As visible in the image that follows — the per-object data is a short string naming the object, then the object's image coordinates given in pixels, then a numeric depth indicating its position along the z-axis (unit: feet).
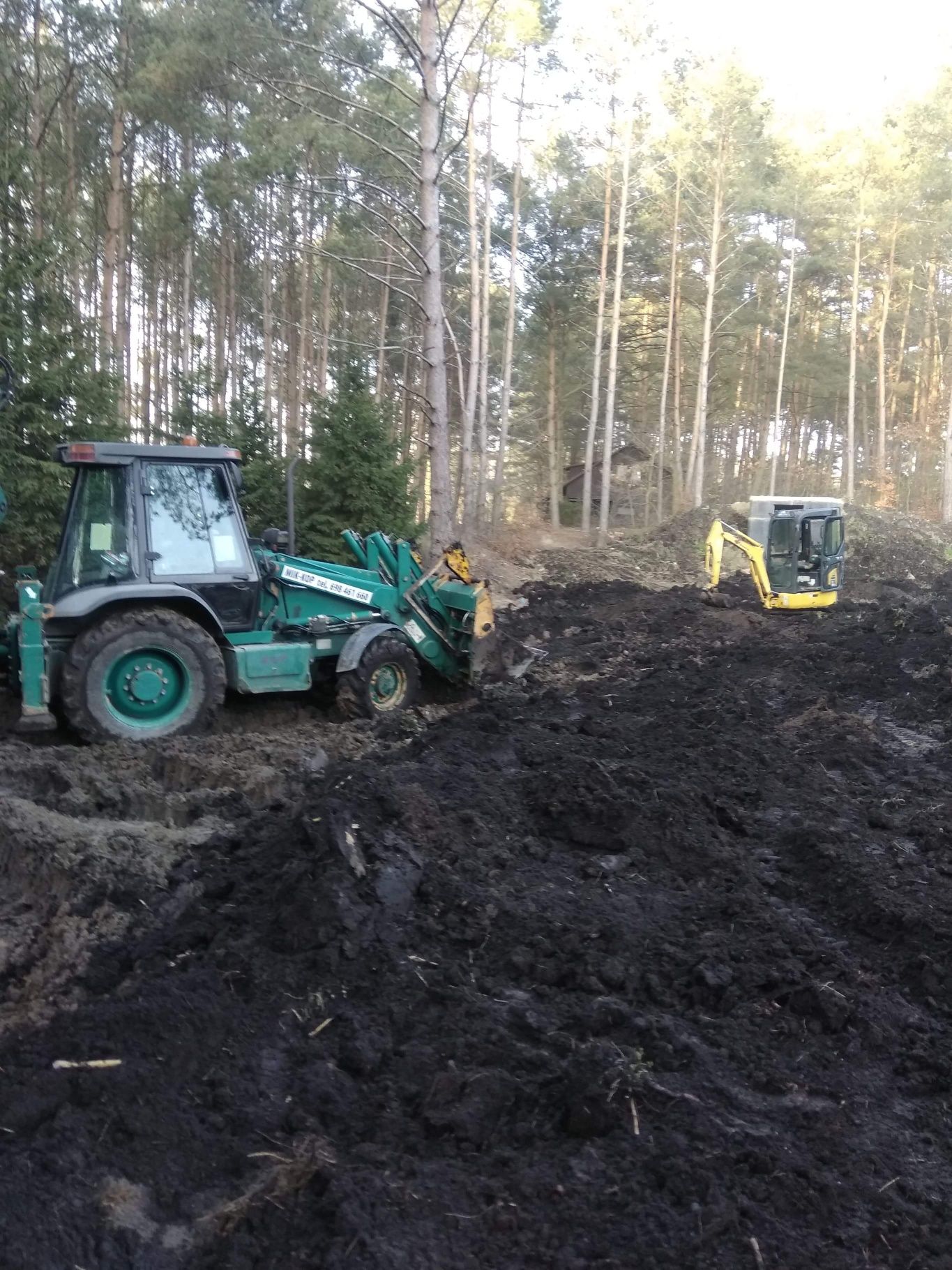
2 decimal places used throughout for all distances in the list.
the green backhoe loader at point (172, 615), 24.26
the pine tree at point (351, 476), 48.80
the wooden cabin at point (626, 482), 118.62
